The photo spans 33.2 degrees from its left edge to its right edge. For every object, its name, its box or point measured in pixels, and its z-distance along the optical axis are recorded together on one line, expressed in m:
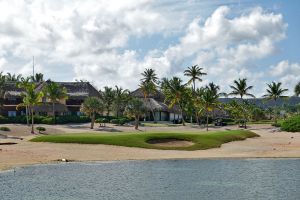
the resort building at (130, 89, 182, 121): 150.50
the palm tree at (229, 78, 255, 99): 144.88
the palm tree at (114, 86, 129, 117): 147.99
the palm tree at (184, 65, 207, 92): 150.38
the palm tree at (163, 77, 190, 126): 139.38
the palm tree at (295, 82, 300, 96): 139.38
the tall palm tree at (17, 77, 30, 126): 107.32
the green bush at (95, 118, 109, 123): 126.55
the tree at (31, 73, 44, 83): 195.59
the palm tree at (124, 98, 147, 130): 116.06
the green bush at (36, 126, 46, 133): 103.81
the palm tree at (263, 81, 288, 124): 133.38
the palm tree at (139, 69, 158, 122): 153.29
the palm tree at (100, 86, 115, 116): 149.25
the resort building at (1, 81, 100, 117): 138.62
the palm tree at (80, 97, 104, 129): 116.69
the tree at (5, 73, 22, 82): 183.12
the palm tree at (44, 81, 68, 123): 127.12
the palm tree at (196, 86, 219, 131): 121.94
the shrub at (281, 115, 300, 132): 106.62
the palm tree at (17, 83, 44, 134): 104.88
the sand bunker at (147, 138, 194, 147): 71.88
